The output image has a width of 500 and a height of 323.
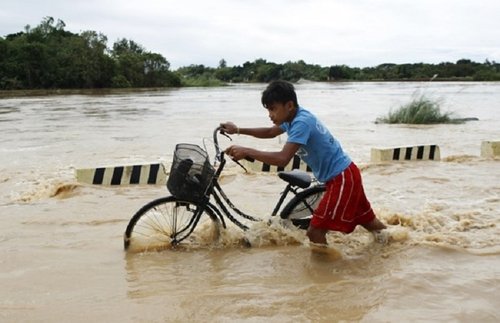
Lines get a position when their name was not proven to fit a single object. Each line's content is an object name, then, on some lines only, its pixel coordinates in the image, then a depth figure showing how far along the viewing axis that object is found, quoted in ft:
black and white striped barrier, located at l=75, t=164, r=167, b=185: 27.43
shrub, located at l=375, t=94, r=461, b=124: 63.31
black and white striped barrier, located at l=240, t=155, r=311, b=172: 31.01
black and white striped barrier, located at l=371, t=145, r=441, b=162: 34.14
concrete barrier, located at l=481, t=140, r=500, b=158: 35.78
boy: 14.23
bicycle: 15.51
